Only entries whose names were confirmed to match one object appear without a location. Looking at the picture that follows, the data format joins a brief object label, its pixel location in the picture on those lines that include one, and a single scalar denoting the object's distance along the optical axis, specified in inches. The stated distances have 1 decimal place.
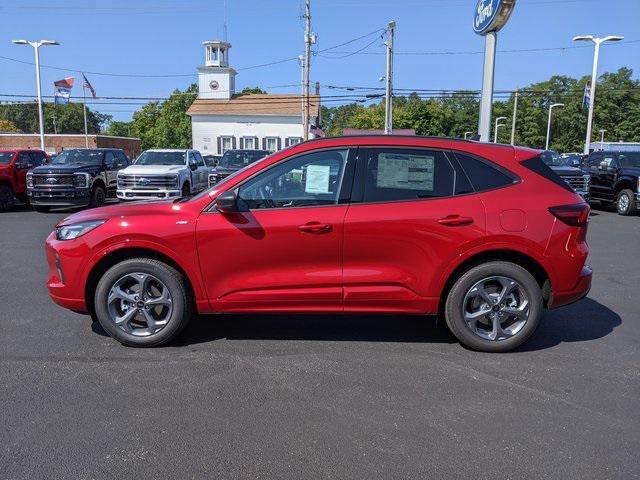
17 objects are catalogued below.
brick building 2137.1
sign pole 456.4
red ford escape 175.2
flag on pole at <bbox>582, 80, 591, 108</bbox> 1229.1
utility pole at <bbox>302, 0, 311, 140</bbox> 1504.7
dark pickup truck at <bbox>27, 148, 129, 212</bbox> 599.5
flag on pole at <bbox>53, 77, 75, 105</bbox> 1476.4
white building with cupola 2506.2
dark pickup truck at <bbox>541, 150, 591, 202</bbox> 619.8
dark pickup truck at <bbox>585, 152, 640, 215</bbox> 629.3
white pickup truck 610.5
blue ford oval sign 430.9
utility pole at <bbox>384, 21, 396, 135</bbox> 1482.8
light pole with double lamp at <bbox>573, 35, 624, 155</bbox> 1093.8
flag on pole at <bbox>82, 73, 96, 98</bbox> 1700.4
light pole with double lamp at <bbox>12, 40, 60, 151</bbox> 1238.9
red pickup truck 621.9
